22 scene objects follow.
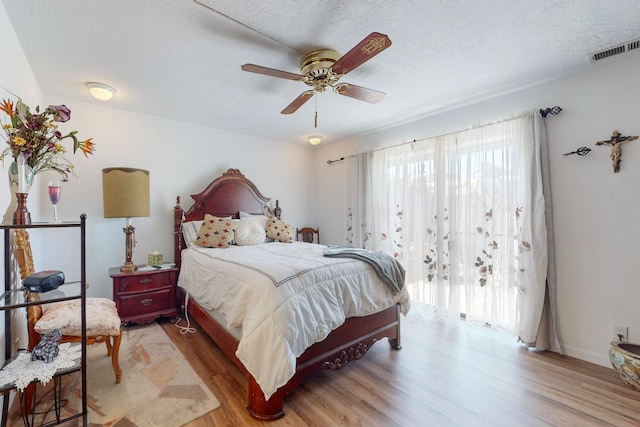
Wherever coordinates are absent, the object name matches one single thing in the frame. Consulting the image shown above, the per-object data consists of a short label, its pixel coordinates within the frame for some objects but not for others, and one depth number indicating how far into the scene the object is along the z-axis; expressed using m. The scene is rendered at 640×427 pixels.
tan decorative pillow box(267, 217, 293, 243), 3.87
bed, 1.68
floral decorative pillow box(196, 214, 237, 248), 3.29
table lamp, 2.89
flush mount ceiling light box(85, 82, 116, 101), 2.64
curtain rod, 2.53
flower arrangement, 1.48
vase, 1.54
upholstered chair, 1.69
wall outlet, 2.19
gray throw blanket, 2.36
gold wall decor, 2.22
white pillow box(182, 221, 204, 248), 3.43
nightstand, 2.90
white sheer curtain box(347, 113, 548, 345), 2.62
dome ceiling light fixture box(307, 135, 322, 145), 3.53
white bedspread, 1.65
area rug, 1.67
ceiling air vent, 2.04
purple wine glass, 1.62
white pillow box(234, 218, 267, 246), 3.51
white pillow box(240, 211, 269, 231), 4.01
